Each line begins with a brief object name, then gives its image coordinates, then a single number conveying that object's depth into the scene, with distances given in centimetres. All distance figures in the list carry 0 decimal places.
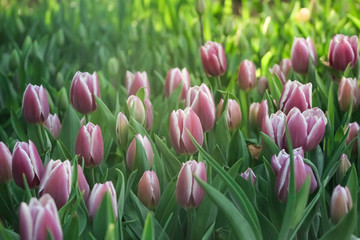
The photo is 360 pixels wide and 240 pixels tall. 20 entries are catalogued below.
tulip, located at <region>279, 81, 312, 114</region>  135
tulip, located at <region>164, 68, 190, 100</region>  157
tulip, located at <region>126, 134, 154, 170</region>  132
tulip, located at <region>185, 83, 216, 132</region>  136
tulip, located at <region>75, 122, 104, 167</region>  131
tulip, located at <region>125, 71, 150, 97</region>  155
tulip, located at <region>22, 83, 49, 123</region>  142
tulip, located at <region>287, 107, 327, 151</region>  128
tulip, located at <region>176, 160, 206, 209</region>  122
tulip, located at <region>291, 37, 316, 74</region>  161
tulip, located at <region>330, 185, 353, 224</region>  120
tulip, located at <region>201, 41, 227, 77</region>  161
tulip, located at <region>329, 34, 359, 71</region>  154
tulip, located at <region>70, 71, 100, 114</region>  143
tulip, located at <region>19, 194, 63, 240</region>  111
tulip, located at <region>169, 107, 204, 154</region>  130
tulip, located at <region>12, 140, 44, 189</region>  125
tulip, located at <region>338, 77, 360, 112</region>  146
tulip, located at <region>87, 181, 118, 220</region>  120
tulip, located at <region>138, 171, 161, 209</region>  127
